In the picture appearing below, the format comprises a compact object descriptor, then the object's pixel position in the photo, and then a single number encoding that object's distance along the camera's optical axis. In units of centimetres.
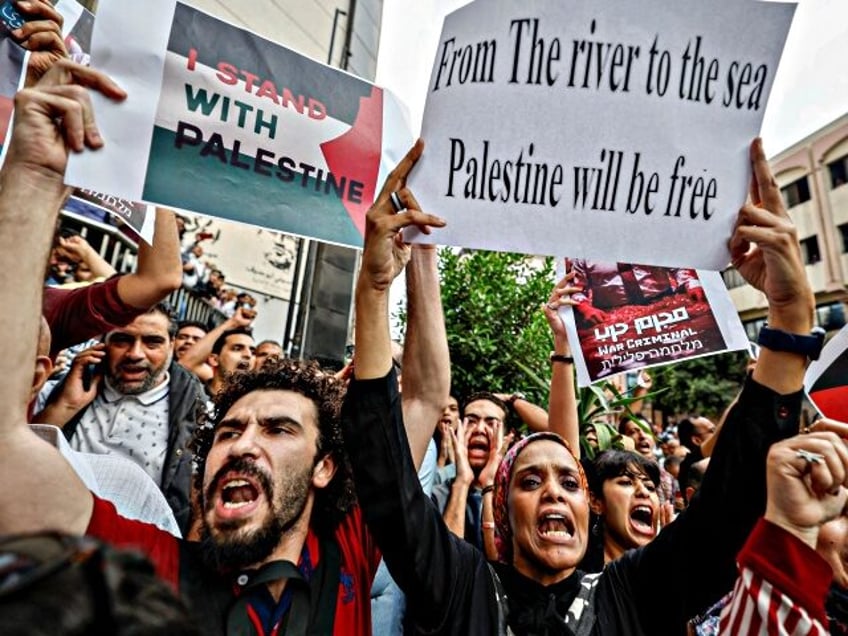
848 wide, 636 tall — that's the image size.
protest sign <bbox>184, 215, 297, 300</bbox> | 1008
